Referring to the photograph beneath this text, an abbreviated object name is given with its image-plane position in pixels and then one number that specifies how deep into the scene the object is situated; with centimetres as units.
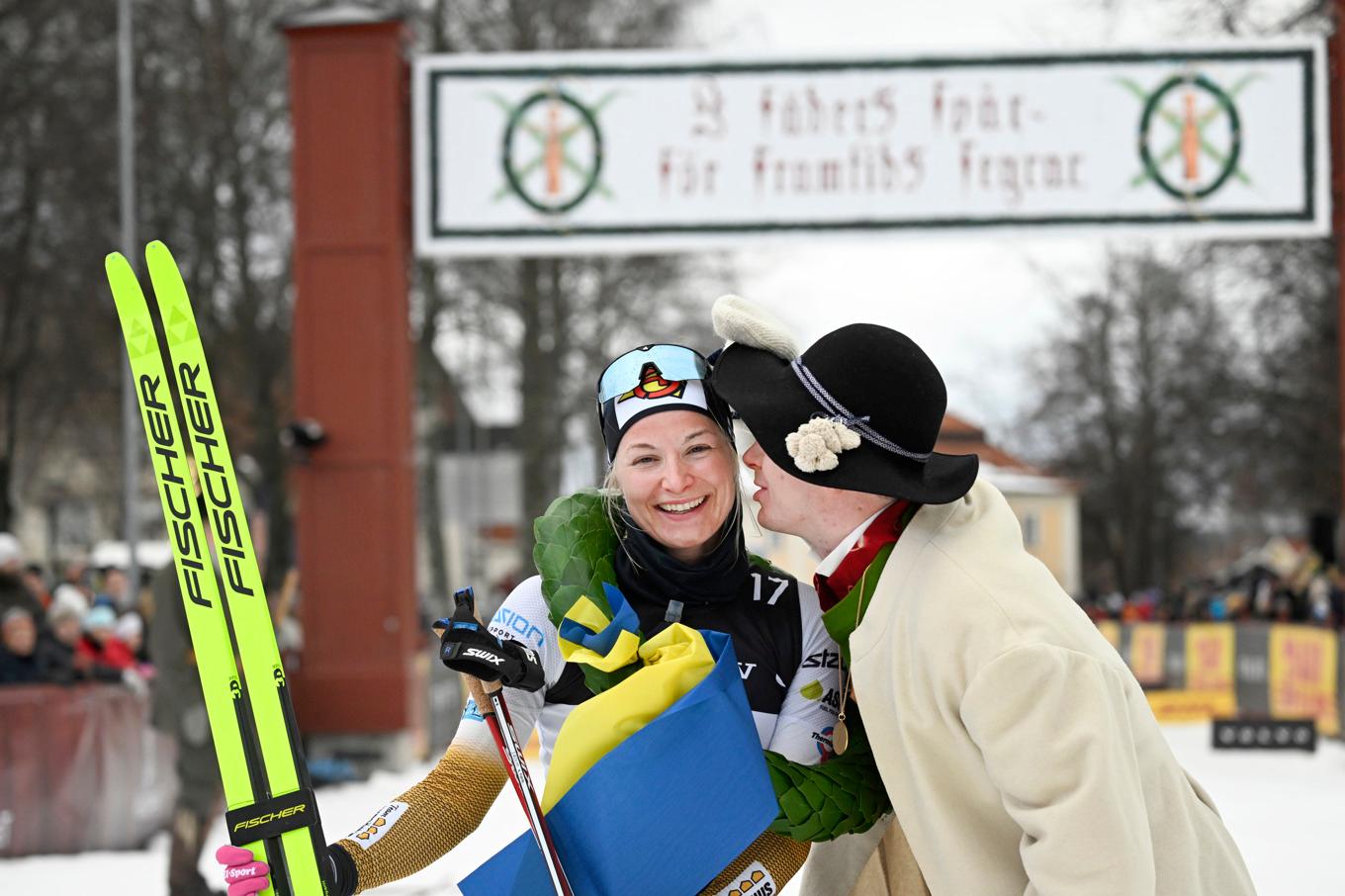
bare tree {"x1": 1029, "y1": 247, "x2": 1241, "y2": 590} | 2520
